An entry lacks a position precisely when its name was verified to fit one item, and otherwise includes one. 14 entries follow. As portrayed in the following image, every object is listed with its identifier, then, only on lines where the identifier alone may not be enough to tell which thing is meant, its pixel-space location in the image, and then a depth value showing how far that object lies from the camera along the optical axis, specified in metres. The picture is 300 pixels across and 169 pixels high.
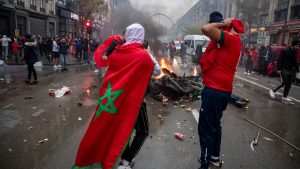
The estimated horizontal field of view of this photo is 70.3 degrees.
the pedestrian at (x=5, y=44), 14.35
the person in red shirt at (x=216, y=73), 2.56
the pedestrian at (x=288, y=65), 6.65
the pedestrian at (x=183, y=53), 18.68
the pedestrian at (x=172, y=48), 19.26
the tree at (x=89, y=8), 25.88
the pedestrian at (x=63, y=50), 11.77
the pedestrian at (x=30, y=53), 7.93
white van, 23.45
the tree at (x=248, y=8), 30.20
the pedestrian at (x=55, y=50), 13.22
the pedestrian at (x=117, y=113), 2.41
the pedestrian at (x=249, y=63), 14.12
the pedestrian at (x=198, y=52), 17.06
